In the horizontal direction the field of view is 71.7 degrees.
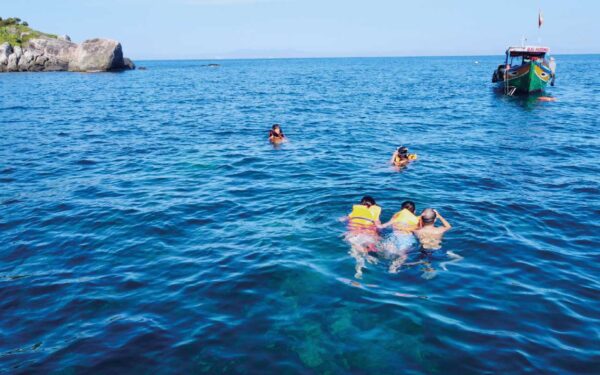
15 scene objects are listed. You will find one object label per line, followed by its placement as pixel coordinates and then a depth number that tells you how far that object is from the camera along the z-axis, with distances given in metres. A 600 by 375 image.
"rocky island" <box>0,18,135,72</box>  85.31
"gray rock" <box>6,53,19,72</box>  84.06
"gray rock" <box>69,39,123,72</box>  87.12
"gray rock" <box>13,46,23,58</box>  84.57
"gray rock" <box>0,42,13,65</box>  82.79
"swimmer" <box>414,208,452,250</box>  11.35
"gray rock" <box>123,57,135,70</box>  103.82
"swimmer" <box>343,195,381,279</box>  11.34
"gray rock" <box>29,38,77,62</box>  87.25
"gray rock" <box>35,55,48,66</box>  87.38
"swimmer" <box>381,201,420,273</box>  10.83
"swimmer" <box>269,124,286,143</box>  24.22
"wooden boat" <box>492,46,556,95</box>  44.06
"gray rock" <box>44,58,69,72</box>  88.96
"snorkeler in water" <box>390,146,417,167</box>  19.44
